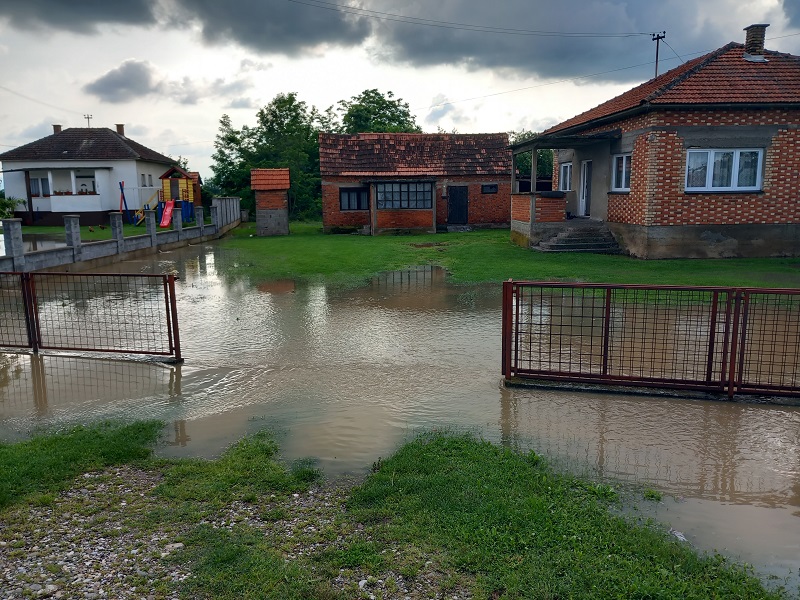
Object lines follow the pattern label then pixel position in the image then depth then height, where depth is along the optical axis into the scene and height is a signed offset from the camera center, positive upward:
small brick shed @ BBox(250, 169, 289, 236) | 28.47 -0.02
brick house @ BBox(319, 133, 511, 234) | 29.27 +0.76
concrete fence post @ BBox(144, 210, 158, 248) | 23.11 -0.93
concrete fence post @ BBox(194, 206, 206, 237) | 27.58 -0.73
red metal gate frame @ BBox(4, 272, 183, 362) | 8.30 -1.67
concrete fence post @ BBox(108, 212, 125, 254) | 20.75 -0.95
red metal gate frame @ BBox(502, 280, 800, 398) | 6.55 -1.97
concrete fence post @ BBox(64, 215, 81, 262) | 18.31 -0.92
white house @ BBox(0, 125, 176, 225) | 35.09 +1.43
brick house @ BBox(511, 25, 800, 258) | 17.25 +0.97
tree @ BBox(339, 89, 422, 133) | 45.34 +6.29
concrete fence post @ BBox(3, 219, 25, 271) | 16.03 -1.03
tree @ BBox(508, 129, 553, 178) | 39.44 +2.12
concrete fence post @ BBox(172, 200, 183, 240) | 25.36 -0.79
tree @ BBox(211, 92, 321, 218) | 39.72 +3.07
